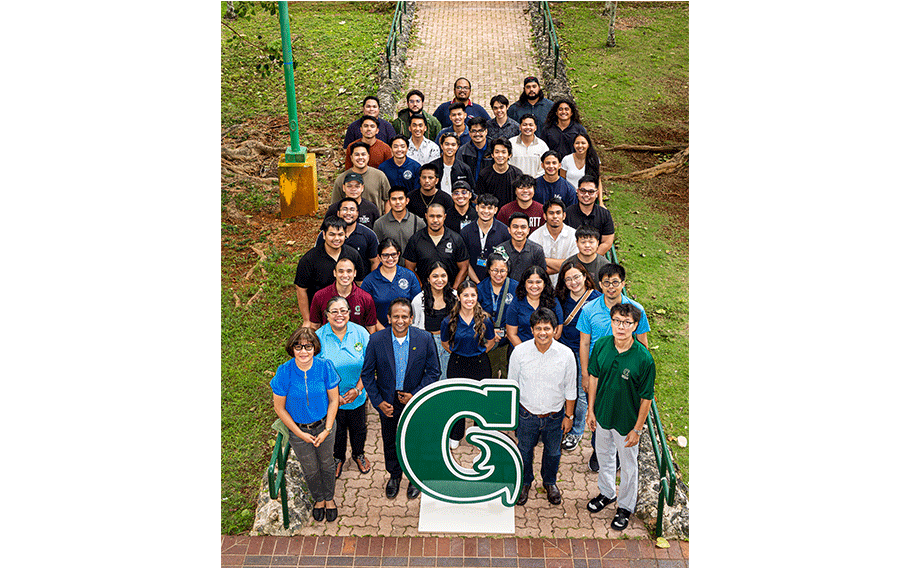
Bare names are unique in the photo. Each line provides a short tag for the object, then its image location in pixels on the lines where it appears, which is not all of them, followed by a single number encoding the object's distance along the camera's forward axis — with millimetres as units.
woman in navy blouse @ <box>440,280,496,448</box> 6570
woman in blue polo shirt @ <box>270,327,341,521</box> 5965
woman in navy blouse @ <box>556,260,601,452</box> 6844
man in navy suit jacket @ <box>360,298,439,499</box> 6312
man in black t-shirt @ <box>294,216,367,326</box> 7125
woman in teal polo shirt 6320
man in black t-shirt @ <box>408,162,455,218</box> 8164
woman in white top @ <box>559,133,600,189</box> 8852
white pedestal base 6578
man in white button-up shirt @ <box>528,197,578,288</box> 7543
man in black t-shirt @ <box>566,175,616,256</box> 7891
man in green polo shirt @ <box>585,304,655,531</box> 6023
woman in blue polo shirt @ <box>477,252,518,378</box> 6844
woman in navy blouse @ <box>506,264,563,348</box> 6652
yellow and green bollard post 11391
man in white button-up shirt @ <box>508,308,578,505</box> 6180
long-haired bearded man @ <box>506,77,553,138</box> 10328
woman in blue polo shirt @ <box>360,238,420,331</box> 7016
